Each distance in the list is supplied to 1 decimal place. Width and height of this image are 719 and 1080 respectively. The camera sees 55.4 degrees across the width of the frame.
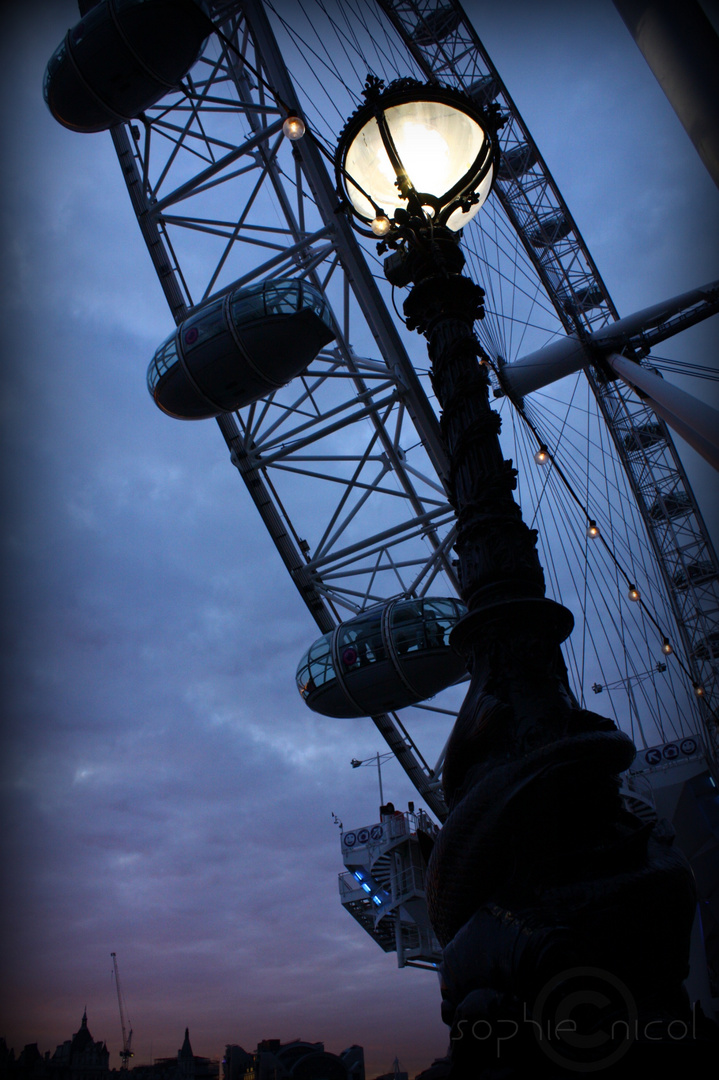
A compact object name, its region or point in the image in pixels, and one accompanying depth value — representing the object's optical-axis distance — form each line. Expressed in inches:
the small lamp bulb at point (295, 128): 238.1
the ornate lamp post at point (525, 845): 70.8
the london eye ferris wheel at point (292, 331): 482.9
